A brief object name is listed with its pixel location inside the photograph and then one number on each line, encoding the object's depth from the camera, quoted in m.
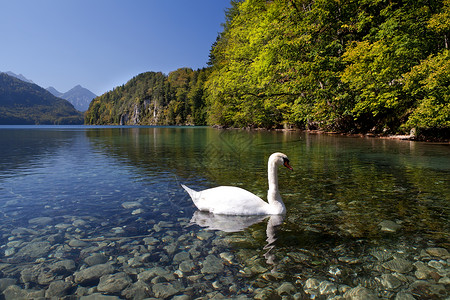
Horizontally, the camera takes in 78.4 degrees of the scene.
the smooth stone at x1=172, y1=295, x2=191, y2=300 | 3.47
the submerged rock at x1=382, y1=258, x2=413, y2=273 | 4.05
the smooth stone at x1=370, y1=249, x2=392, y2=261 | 4.36
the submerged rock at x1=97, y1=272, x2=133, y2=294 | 3.66
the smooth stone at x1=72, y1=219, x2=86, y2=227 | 5.92
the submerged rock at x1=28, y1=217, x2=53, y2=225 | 5.98
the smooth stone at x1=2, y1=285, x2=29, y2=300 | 3.48
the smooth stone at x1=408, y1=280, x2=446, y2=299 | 3.42
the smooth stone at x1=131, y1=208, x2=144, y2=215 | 6.63
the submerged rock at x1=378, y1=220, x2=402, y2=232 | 5.48
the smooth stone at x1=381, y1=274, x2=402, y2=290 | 3.67
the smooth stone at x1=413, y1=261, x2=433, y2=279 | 3.87
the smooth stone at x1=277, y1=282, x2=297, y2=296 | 3.53
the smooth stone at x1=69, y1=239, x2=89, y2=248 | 4.91
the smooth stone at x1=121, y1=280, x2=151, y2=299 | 3.53
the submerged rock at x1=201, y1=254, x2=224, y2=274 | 4.07
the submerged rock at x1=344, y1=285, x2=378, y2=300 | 3.44
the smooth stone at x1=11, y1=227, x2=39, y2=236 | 5.42
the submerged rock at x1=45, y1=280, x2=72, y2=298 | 3.54
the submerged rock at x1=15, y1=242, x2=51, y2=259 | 4.55
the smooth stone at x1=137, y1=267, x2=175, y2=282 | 3.91
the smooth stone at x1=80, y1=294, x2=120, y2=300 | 3.48
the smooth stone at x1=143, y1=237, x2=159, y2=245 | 4.97
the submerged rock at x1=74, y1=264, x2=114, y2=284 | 3.89
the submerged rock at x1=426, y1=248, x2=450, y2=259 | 4.40
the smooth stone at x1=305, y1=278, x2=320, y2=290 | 3.63
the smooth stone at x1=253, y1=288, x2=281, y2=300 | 3.45
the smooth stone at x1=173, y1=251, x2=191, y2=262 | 4.41
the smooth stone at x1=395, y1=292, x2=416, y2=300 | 3.41
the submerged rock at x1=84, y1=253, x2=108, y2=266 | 4.30
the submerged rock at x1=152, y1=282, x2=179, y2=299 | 3.54
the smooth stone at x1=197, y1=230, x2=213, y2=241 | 5.18
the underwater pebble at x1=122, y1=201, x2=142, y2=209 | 7.20
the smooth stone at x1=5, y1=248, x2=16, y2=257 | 4.56
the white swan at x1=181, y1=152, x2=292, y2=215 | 6.19
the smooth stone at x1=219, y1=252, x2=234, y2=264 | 4.35
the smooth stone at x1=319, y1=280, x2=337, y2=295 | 3.54
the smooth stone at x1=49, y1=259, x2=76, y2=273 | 4.11
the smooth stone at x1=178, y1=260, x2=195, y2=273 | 4.11
